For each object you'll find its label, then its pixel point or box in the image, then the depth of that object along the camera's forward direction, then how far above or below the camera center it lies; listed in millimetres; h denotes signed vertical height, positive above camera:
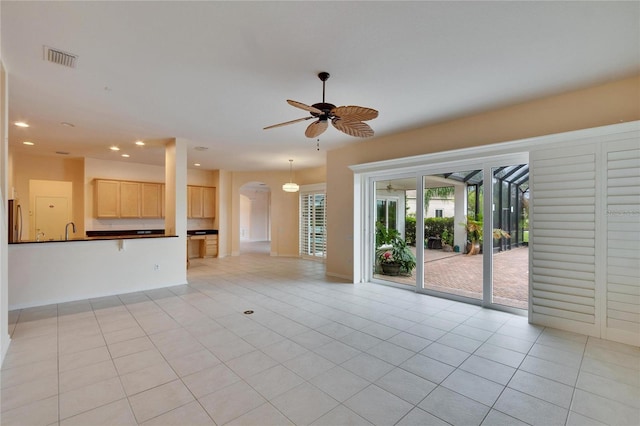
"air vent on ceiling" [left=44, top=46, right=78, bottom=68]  2596 +1470
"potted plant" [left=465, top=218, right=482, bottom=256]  4469 -368
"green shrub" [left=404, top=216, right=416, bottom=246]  5348 -339
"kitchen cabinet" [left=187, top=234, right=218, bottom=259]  9250 -1161
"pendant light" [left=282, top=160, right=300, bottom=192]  8156 +725
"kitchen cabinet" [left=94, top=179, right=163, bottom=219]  7441 +348
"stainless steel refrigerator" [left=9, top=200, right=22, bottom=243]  5179 -195
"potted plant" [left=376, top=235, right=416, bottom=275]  5746 -939
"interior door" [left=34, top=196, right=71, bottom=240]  7493 -108
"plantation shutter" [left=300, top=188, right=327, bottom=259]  8906 -383
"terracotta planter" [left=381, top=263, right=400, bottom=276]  5934 -1191
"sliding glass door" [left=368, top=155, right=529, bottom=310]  4203 -324
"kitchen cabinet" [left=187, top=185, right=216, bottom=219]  9102 +322
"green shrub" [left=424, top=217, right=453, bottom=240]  4902 -241
